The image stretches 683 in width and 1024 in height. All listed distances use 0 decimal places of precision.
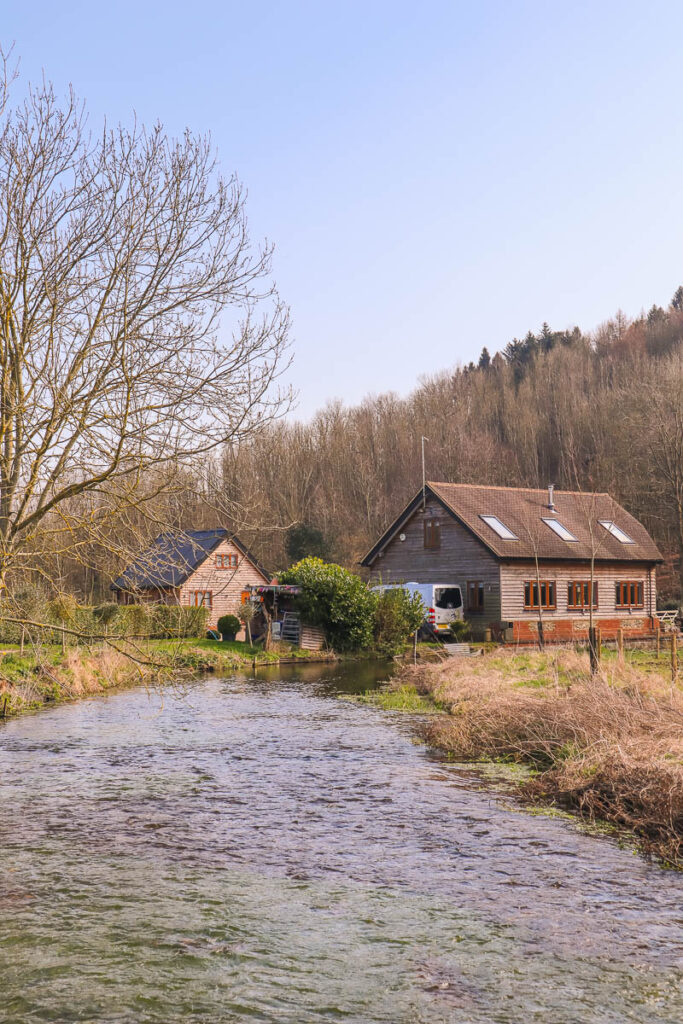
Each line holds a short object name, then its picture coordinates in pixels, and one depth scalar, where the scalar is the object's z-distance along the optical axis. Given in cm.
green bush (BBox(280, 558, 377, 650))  3403
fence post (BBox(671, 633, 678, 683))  1714
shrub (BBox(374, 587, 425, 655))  3503
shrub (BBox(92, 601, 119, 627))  2902
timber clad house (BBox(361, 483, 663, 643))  3691
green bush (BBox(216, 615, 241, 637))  3559
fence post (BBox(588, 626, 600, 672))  1836
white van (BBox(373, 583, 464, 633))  3647
